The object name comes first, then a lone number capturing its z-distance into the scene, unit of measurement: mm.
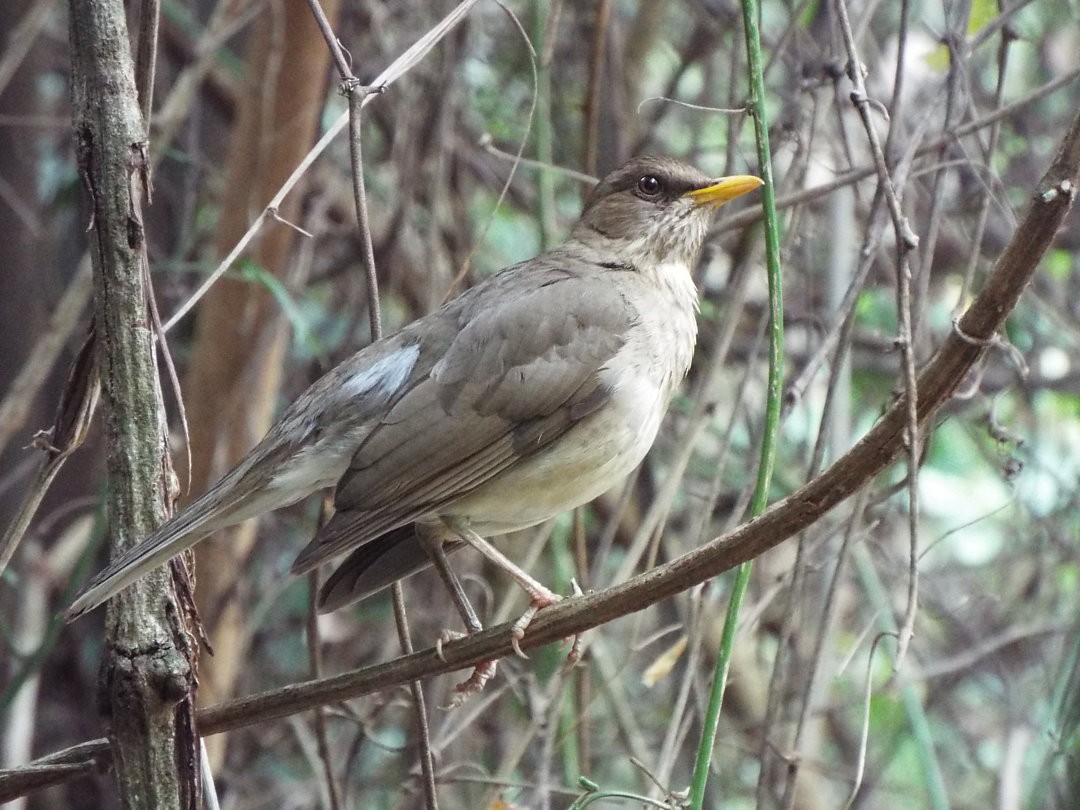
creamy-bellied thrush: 7016
